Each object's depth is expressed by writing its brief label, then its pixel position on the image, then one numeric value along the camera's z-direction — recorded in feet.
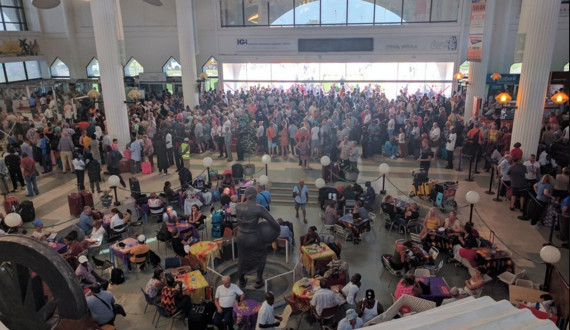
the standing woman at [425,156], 45.68
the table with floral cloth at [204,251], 30.63
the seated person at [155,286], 25.61
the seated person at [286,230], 33.41
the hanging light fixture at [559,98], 44.03
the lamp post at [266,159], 42.47
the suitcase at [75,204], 40.65
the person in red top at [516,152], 40.68
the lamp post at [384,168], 40.04
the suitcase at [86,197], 41.09
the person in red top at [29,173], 43.30
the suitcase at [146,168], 51.08
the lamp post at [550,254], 24.60
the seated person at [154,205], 38.27
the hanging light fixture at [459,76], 71.31
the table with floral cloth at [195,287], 26.89
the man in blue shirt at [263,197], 37.63
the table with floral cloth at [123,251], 31.14
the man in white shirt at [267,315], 22.53
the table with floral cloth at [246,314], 24.81
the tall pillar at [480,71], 62.90
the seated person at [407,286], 25.43
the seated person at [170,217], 34.86
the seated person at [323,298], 24.26
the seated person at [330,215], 36.04
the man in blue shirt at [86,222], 34.14
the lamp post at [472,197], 32.53
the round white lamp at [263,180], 38.42
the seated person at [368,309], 23.18
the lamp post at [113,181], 37.93
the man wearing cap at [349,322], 21.38
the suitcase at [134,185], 42.91
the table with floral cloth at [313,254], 29.68
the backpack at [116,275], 29.19
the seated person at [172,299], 25.03
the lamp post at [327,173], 46.11
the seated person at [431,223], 32.96
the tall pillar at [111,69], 50.21
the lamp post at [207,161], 41.99
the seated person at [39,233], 31.45
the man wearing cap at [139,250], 30.55
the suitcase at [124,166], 52.09
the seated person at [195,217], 35.58
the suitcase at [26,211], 39.78
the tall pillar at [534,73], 37.96
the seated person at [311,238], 31.50
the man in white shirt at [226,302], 24.25
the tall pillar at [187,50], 75.97
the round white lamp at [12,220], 30.91
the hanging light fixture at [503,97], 43.45
